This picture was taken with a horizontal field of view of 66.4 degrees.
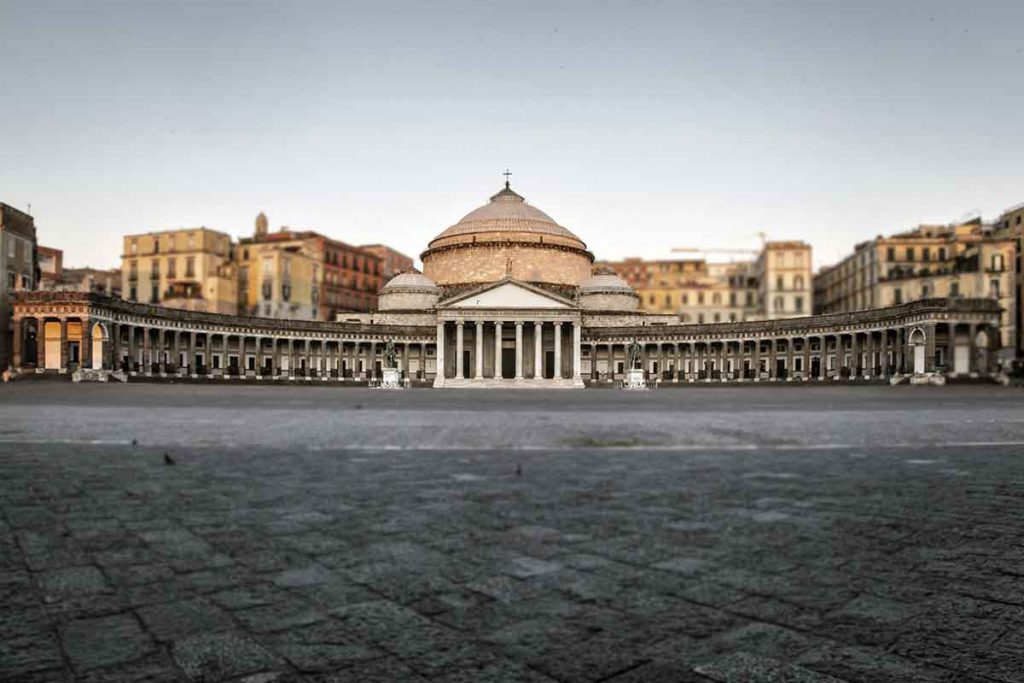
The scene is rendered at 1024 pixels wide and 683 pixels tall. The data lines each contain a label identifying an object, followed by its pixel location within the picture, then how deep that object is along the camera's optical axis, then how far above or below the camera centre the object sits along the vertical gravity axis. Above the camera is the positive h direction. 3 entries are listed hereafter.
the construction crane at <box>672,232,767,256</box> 156.55 +23.74
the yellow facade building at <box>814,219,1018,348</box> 75.50 +9.50
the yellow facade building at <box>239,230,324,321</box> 84.12 +9.34
